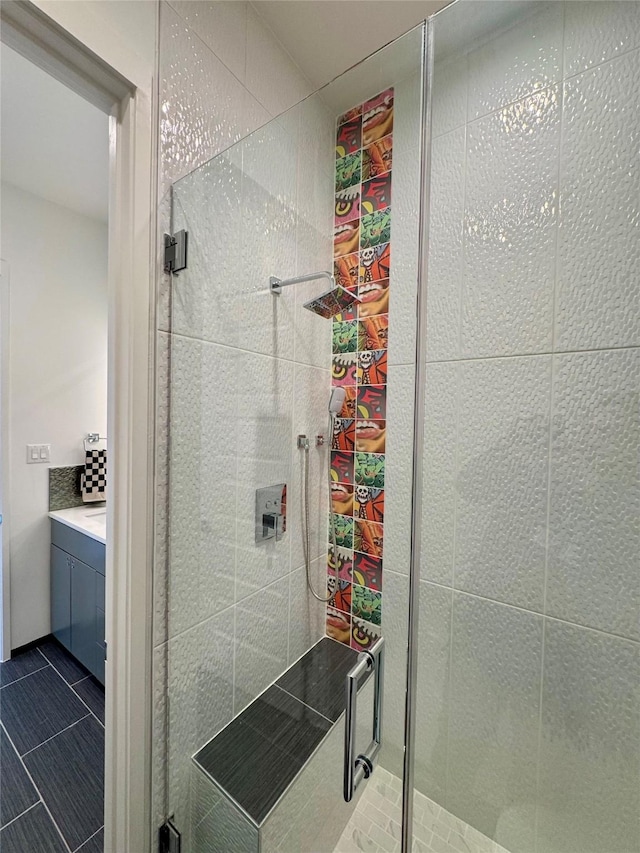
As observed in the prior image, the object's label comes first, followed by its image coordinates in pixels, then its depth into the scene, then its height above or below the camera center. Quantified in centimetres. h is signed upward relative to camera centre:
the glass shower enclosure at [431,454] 93 -11
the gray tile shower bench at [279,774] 87 -94
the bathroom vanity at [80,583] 182 -96
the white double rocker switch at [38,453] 218 -27
